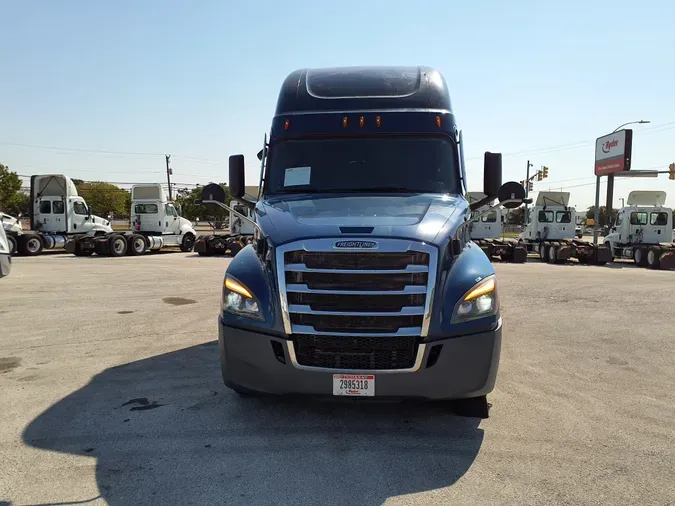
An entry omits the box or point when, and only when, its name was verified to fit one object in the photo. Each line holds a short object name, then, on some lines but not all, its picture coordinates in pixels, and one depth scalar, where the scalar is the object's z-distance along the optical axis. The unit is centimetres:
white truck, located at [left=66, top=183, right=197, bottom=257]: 2361
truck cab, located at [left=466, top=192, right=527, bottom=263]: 2392
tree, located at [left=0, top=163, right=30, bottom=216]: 5378
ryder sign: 3600
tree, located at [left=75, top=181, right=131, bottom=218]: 8731
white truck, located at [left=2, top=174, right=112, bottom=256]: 2394
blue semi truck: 375
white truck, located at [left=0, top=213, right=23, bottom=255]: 2201
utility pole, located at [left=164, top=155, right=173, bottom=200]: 6850
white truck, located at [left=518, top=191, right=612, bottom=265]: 2655
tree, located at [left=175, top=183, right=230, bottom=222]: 8117
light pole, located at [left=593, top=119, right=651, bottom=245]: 3062
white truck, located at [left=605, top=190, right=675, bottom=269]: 2336
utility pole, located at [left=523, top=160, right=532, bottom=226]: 5341
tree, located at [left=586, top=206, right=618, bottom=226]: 9878
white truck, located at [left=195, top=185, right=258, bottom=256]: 2370
